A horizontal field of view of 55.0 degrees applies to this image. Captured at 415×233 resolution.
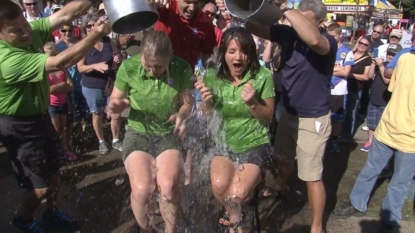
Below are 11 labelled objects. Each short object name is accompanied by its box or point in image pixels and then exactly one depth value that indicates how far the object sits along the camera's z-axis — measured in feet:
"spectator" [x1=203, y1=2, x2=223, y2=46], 21.90
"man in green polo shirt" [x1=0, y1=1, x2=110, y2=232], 8.74
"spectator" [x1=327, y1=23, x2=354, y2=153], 19.07
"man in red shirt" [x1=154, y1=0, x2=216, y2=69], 11.03
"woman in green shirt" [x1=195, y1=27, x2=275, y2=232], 9.56
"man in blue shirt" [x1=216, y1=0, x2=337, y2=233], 11.16
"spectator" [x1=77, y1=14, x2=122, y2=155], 17.70
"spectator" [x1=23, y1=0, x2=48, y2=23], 20.98
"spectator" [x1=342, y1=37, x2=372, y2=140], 20.84
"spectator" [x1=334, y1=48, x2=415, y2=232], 12.05
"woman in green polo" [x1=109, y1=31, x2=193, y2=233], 9.13
